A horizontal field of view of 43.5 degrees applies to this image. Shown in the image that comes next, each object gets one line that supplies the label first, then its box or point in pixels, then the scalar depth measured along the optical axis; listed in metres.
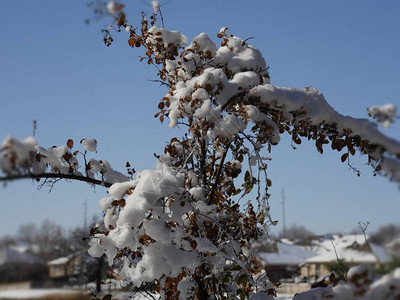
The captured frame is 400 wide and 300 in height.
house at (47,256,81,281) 26.62
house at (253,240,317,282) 42.99
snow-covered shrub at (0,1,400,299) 3.92
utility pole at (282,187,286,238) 70.93
